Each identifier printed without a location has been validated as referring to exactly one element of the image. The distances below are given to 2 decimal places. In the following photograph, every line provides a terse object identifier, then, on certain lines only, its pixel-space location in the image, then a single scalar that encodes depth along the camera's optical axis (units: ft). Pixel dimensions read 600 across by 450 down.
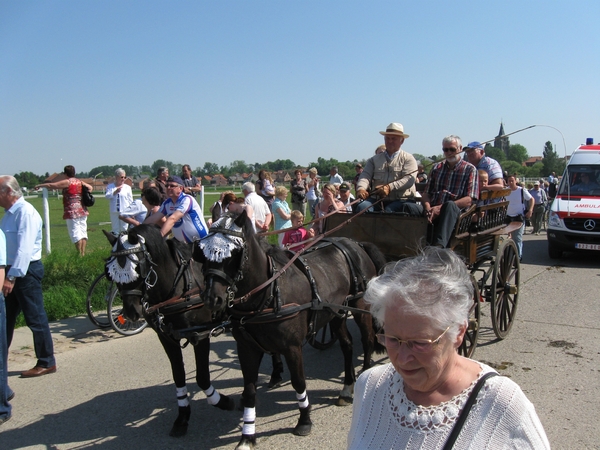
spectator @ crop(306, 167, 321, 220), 51.98
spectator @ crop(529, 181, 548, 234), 62.28
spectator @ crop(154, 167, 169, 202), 36.86
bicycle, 23.67
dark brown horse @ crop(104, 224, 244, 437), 13.73
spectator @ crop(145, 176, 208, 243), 18.99
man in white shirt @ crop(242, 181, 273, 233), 30.45
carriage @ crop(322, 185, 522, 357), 19.47
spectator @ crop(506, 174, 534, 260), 37.32
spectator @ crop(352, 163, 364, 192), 49.70
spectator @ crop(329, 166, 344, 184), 57.23
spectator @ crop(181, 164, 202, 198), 43.32
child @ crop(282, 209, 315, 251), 26.27
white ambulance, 41.09
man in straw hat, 20.65
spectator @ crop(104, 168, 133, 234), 37.19
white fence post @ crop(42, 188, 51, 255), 34.61
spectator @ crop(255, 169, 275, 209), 41.26
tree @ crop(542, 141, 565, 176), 259.41
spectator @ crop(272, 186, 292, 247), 34.30
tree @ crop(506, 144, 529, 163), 414.33
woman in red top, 36.73
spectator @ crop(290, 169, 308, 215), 49.67
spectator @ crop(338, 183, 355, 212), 35.50
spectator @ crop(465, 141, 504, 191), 24.93
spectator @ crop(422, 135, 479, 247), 19.02
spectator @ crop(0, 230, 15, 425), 15.19
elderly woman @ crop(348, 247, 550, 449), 5.73
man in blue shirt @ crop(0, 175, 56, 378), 17.04
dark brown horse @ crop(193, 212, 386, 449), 12.42
